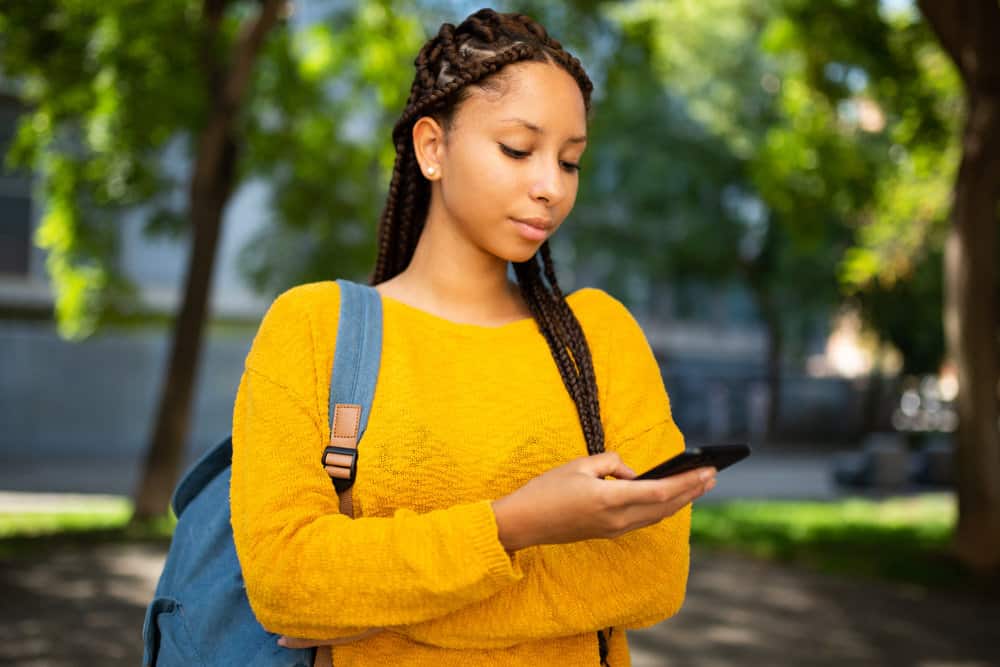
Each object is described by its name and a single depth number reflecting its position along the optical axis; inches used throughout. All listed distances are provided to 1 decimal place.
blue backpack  64.2
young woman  58.3
